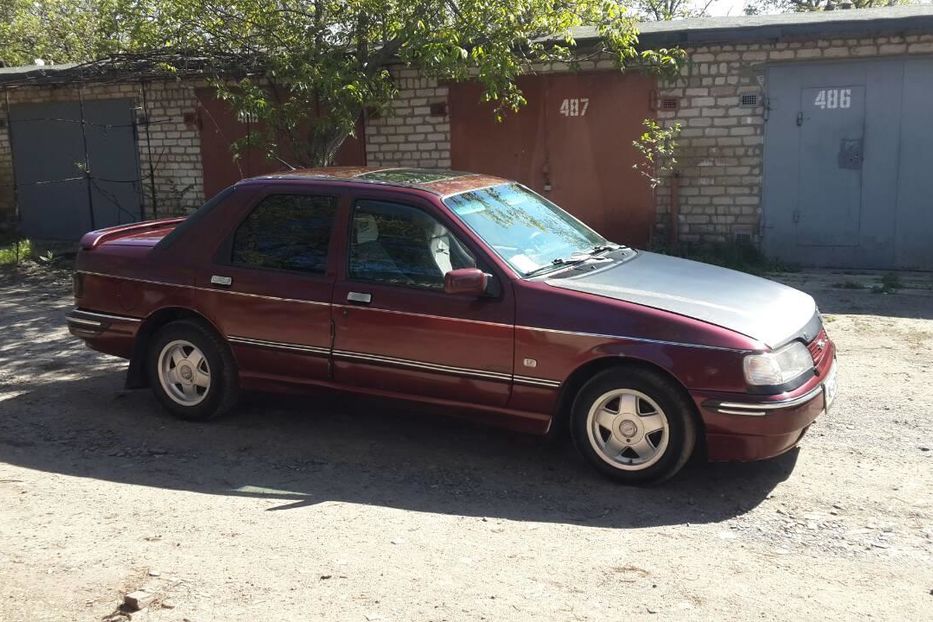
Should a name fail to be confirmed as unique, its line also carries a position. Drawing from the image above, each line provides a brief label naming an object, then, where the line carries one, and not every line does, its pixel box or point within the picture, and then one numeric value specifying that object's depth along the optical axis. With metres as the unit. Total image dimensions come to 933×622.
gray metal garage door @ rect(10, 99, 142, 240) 15.39
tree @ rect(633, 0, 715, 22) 27.86
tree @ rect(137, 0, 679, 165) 10.30
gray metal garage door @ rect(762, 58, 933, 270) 11.10
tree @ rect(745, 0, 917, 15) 30.31
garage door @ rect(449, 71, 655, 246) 12.29
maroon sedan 4.91
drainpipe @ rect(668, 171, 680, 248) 12.18
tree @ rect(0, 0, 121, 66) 22.39
